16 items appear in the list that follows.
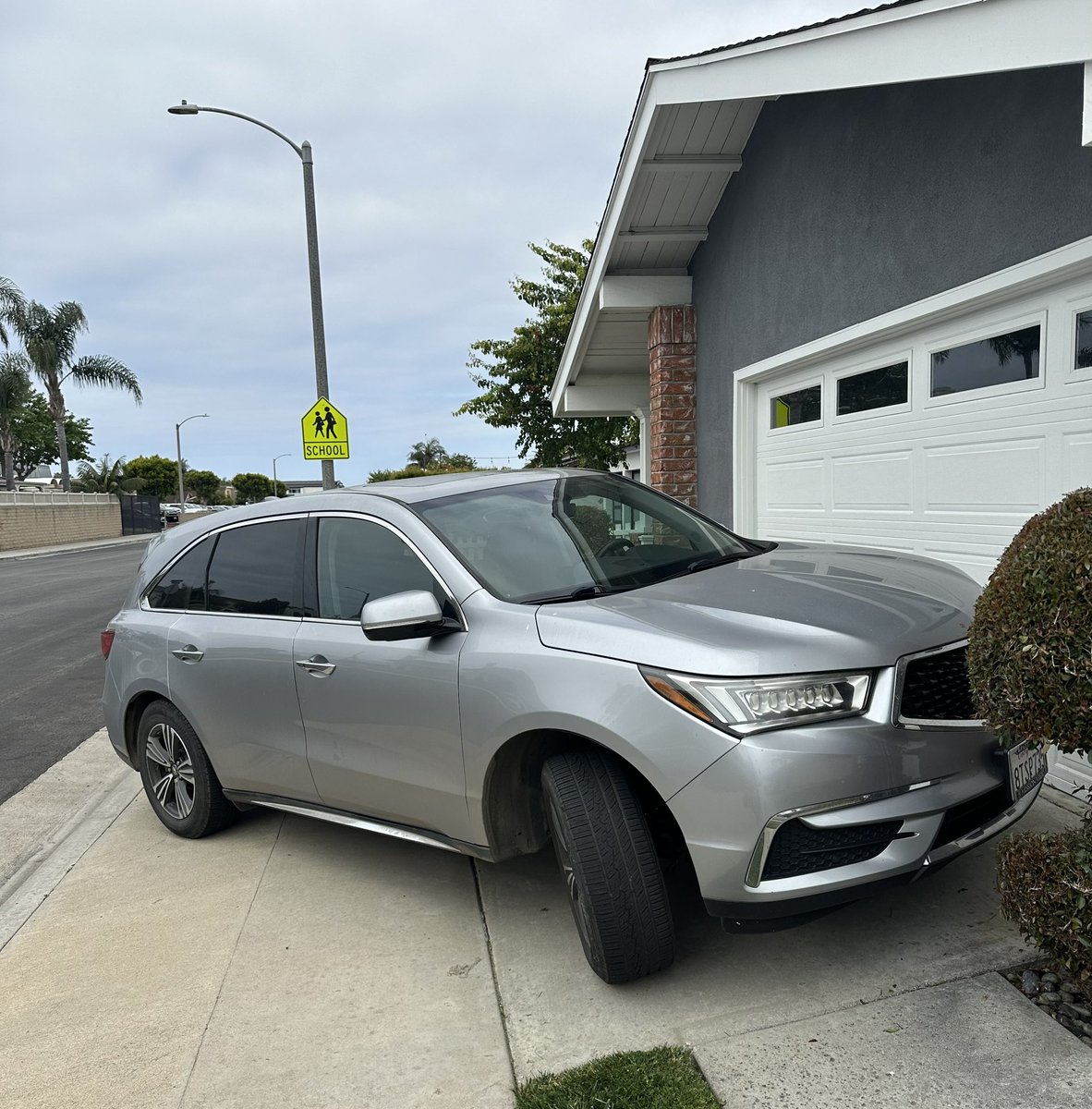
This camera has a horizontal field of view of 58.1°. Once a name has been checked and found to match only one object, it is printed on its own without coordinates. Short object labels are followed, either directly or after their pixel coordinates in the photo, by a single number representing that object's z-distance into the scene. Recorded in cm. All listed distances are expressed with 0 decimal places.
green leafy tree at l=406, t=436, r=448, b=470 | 9944
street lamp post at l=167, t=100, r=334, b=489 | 1470
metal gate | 5506
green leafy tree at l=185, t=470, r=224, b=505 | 9212
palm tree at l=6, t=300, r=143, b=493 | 4403
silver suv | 289
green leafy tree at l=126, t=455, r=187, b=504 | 7681
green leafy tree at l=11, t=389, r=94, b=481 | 6089
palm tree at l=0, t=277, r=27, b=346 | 4309
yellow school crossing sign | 1409
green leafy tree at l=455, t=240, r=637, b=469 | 2189
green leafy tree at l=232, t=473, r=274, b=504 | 10706
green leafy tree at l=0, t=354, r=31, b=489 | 4472
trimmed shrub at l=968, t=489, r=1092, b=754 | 254
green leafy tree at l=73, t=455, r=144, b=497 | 6481
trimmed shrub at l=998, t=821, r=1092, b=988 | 277
